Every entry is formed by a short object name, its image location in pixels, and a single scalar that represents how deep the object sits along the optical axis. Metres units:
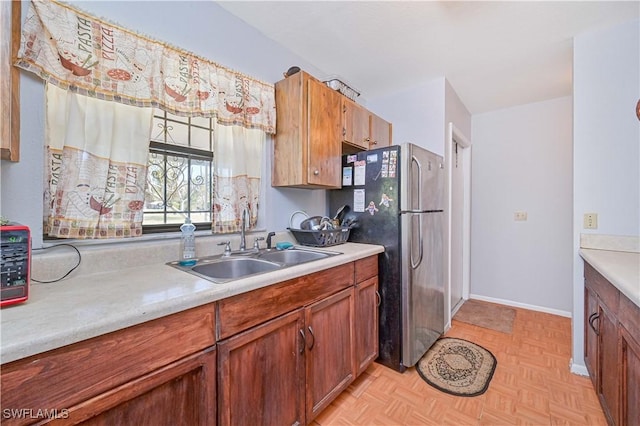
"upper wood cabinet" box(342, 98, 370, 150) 2.24
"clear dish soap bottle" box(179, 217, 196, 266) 1.48
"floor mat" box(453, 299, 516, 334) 2.75
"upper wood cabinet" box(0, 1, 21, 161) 0.93
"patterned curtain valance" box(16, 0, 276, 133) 1.08
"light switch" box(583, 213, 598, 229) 1.90
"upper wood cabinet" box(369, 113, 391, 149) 2.61
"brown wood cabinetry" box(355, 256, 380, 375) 1.77
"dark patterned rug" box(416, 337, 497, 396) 1.81
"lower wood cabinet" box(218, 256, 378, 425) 1.06
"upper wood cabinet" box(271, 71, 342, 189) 1.88
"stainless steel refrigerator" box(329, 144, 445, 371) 1.94
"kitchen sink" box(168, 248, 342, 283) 1.41
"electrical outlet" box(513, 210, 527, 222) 3.23
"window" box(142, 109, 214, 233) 1.54
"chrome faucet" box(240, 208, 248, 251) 1.74
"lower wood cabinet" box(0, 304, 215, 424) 0.63
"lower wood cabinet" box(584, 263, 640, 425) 1.06
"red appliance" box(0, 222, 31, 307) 0.75
